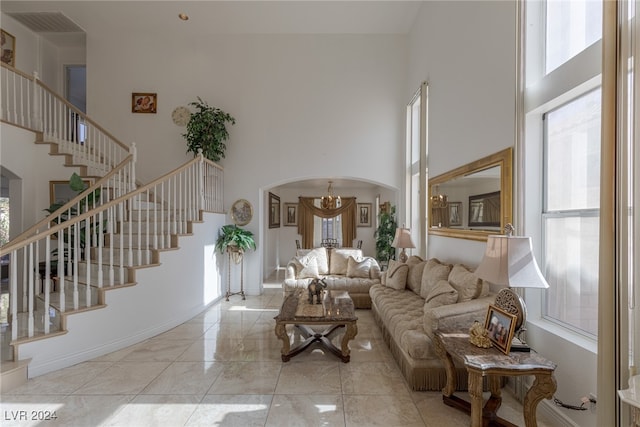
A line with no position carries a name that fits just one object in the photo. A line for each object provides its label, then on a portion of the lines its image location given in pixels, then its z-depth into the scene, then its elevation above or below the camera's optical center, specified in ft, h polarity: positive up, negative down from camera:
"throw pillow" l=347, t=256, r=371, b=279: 19.21 -3.34
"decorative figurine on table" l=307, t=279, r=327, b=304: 13.01 -3.14
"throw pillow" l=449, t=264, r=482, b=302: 10.02 -2.31
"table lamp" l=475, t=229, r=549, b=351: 6.90 -1.25
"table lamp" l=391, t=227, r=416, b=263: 16.58 -1.35
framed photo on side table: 6.97 -2.62
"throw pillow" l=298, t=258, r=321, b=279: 19.43 -3.60
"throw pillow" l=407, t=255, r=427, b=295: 14.82 -2.98
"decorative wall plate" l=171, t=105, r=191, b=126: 22.20 +6.83
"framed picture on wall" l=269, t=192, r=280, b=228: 30.79 +0.22
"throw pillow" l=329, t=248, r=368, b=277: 20.38 -2.95
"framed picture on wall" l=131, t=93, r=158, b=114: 22.15 +7.69
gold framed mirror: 9.71 +0.58
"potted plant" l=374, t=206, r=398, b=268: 22.80 -1.78
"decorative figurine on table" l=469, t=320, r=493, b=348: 7.43 -2.91
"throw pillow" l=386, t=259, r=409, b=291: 15.58 -3.13
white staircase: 10.37 -2.01
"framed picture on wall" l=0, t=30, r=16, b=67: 20.03 +10.46
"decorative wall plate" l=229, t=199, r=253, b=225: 22.15 +0.07
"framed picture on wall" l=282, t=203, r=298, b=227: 36.99 -0.34
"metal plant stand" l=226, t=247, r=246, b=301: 20.85 -4.48
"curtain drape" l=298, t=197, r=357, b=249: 37.01 -0.26
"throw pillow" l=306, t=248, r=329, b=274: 20.45 -2.96
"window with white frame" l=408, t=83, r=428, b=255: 17.81 +2.84
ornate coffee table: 11.04 -3.70
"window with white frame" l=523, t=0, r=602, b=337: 7.06 +1.59
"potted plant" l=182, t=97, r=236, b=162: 20.47 +5.22
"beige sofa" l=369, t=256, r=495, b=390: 9.15 -3.60
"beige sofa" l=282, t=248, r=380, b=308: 18.39 -3.59
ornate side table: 6.49 -3.20
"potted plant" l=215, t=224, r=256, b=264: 19.99 -1.78
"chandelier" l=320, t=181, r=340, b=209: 33.84 +1.41
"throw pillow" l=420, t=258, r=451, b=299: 12.53 -2.46
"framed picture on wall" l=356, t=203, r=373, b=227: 37.17 -0.19
